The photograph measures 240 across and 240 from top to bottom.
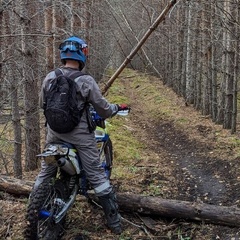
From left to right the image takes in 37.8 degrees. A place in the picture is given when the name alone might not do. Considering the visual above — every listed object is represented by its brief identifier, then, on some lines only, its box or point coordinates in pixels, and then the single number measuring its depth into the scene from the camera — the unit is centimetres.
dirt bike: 405
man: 423
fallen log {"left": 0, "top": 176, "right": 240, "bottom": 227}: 481
